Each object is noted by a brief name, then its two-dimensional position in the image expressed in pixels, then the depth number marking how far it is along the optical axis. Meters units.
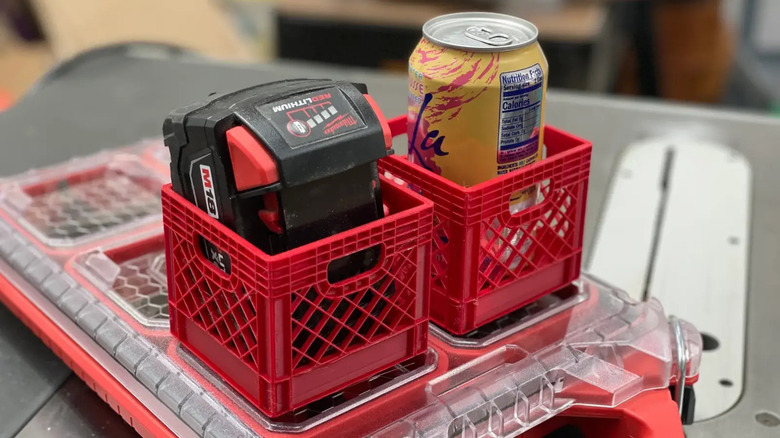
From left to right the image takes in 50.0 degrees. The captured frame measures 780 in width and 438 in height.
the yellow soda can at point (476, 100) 0.62
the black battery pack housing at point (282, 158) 0.54
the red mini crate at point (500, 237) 0.64
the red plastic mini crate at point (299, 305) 0.55
